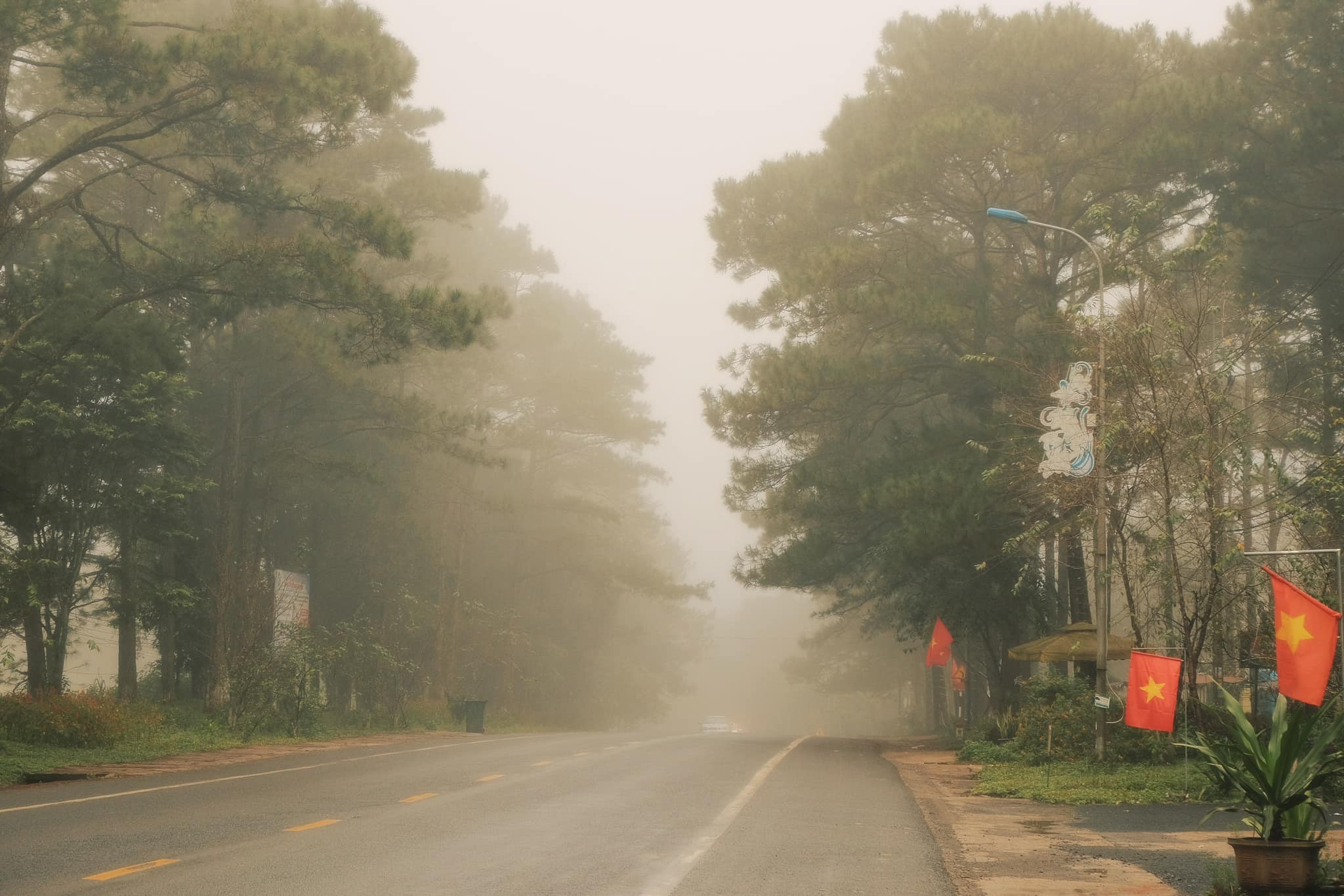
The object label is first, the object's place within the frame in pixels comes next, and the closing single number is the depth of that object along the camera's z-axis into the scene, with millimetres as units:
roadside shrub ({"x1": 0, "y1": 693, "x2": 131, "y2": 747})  20203
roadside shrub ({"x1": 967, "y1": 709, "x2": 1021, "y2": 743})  25594
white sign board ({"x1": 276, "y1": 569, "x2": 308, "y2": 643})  30422
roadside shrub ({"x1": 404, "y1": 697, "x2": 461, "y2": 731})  35969
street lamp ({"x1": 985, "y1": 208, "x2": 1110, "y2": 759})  19172
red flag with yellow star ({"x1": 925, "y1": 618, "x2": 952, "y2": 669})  28609
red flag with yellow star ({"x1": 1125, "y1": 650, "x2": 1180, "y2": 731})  14836
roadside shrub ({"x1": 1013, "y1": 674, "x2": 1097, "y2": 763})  20922
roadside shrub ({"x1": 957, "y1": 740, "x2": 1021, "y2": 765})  22469
